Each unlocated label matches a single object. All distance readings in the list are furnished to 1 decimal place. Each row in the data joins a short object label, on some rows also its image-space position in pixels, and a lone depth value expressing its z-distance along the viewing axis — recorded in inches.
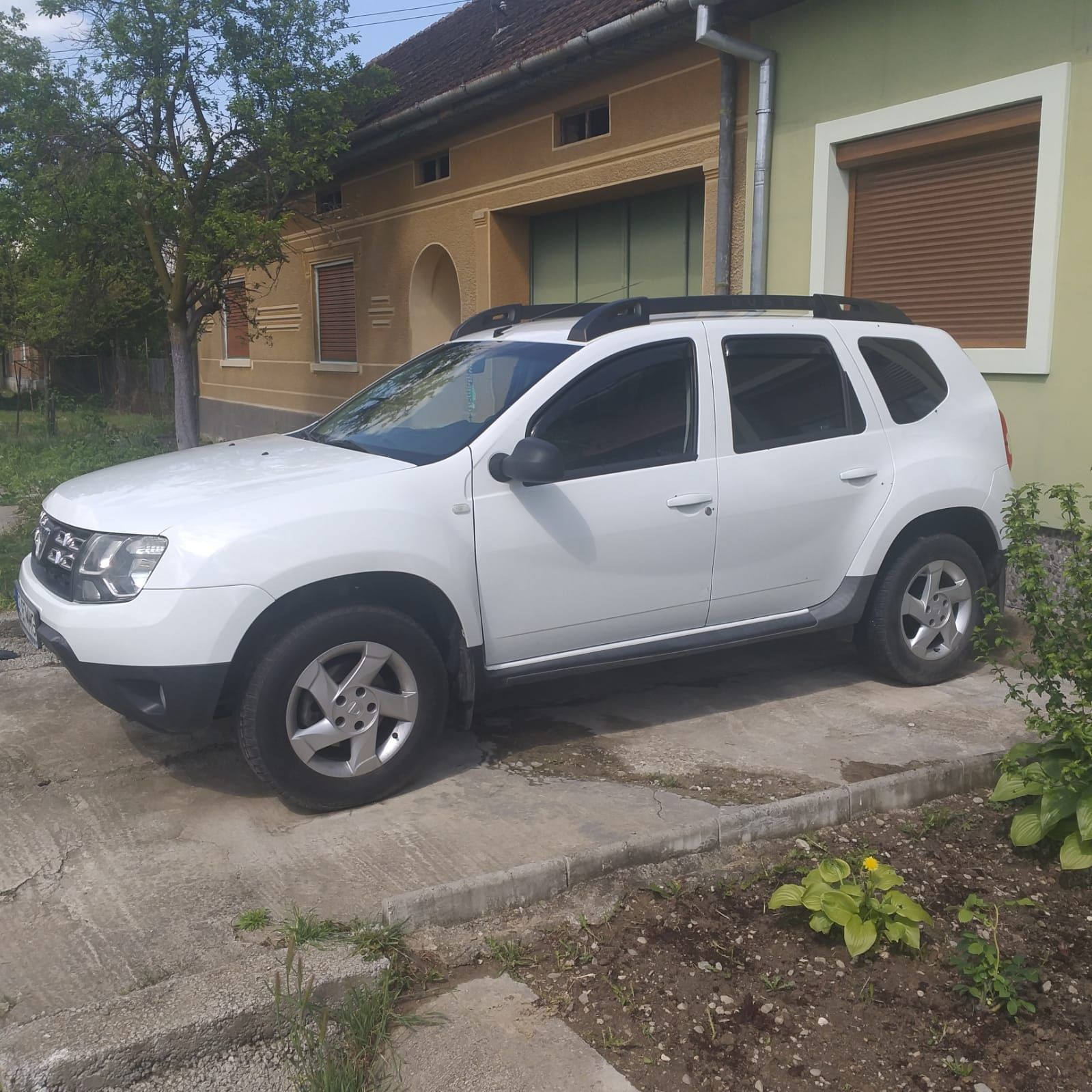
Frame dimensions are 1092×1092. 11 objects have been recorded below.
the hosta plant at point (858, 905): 129.3
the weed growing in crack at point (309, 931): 129.7
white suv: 160.6
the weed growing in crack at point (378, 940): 126.0
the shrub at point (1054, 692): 144.9
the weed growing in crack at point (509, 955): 129.1
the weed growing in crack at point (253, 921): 135.6
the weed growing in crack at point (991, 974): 120.6
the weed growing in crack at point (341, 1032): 108.4
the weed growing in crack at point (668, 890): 143.5
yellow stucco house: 274.4
